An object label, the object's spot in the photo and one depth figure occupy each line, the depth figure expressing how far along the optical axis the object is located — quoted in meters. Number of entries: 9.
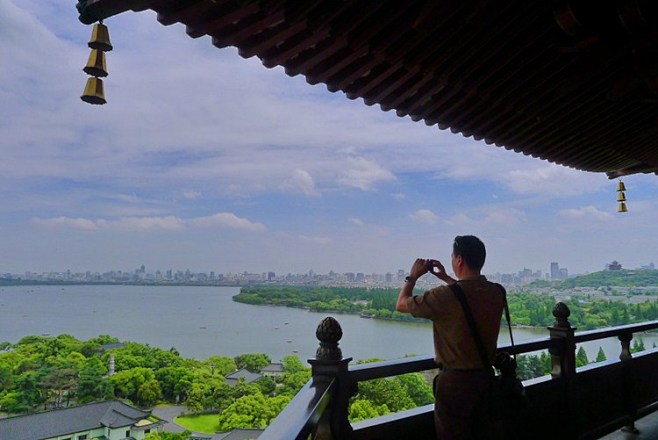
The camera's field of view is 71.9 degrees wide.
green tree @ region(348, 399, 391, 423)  12.66
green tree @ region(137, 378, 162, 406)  27.82
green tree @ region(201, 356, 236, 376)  31.05
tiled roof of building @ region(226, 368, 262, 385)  28.17
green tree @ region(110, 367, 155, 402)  28.11
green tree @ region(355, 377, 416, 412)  11.69
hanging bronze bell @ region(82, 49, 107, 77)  1.84
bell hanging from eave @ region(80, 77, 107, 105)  1.96
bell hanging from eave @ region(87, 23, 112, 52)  1.71
